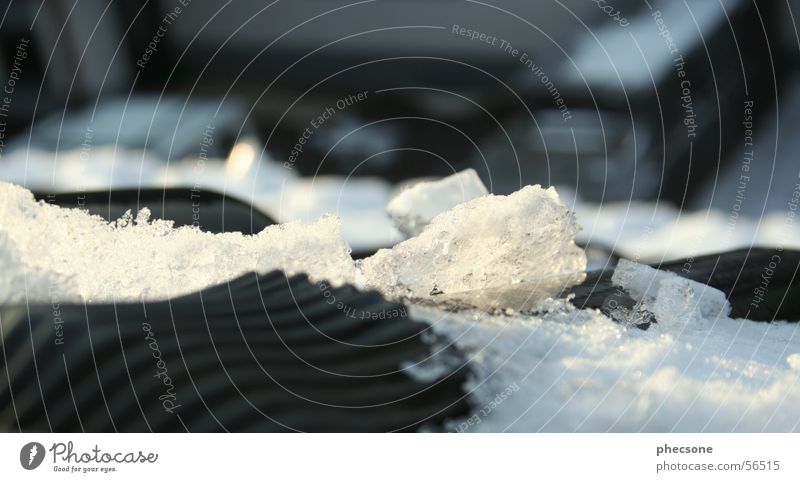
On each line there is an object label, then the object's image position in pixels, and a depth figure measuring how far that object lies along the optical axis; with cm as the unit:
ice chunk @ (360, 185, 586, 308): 71
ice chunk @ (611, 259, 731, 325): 69
